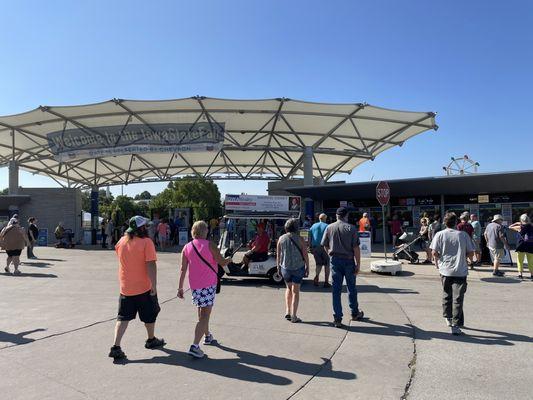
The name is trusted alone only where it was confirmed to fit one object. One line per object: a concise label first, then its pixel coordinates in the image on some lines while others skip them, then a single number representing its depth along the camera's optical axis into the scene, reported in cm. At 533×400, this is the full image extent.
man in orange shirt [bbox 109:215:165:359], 574
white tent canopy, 2361
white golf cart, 1205
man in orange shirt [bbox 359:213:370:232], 1745
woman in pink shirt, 578
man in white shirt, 688
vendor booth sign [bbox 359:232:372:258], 1700
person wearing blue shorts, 762
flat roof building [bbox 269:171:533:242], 2161
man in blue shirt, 1146
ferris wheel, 6581
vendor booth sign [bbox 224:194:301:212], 1277
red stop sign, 1493
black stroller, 1619
